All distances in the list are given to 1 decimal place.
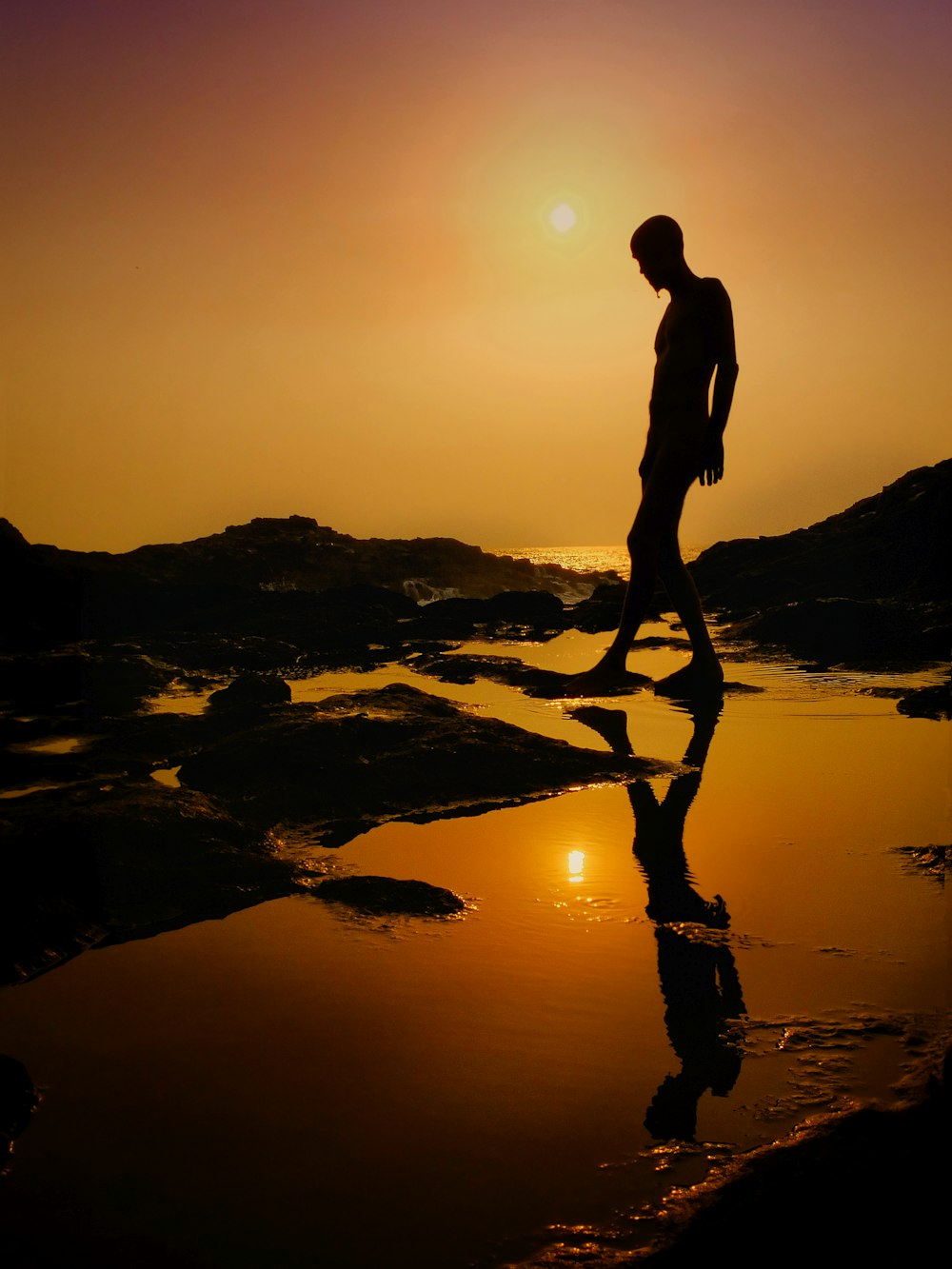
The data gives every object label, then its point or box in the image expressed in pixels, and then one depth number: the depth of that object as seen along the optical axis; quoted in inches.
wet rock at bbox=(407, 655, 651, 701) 278.2
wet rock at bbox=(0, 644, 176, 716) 278.1
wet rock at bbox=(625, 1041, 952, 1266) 50.1
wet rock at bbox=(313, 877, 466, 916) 107.8
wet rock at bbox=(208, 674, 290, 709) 251.6
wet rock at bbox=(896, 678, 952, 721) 221.3
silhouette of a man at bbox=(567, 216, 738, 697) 266.7
